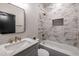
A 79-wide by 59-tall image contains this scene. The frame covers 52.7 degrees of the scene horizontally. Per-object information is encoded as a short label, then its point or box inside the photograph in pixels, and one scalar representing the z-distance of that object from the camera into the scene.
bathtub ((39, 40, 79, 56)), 1.41
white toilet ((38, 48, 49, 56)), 1.43
